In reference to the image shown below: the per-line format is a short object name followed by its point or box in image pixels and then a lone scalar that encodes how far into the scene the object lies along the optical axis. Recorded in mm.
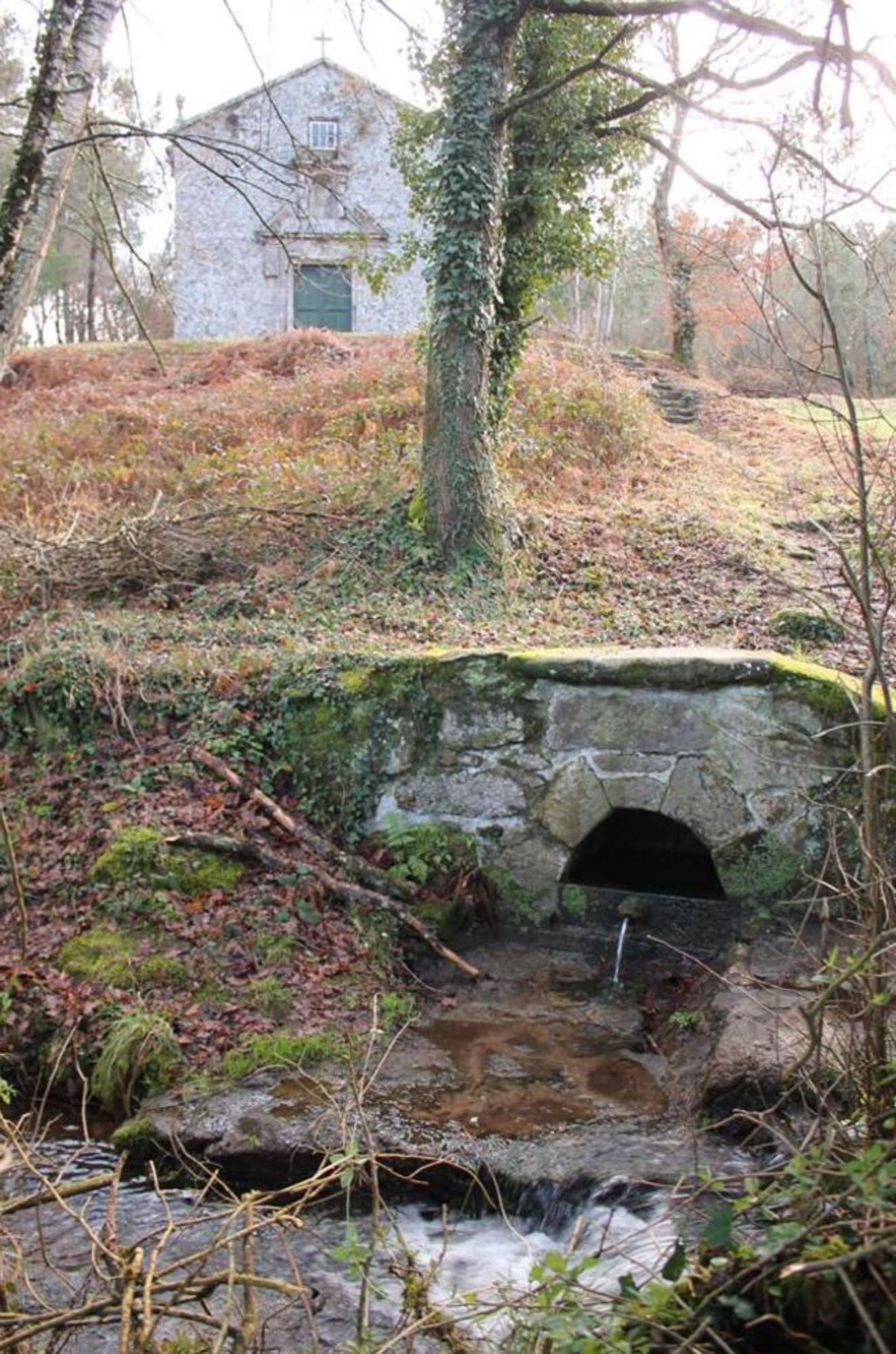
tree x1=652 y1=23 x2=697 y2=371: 20156
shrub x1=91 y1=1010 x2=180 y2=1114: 5695
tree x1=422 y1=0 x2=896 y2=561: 10570
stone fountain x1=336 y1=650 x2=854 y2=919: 7223
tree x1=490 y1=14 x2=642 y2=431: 11289
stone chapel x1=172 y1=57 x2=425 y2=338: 26578
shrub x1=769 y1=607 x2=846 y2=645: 9180
